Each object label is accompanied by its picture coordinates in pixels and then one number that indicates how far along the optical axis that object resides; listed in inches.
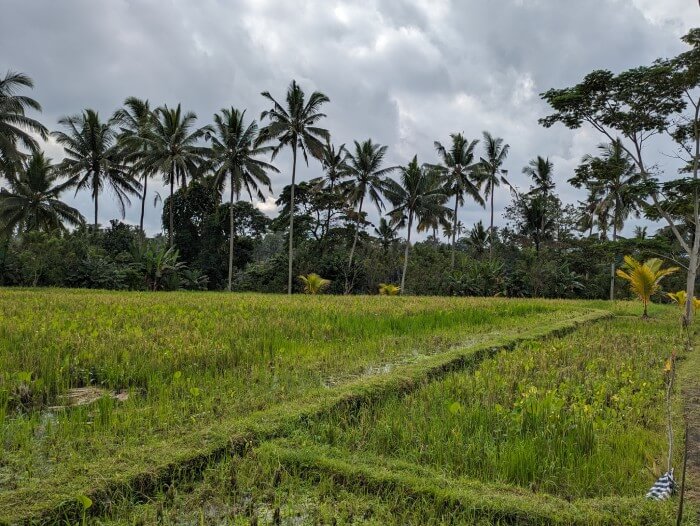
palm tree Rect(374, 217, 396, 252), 1414.9
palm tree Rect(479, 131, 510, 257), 1288.1
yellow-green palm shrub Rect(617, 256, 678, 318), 511.5
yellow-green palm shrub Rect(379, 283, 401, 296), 1100.5
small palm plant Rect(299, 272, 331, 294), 1027.3
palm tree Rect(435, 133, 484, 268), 1214.3
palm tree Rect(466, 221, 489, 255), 1493.6
